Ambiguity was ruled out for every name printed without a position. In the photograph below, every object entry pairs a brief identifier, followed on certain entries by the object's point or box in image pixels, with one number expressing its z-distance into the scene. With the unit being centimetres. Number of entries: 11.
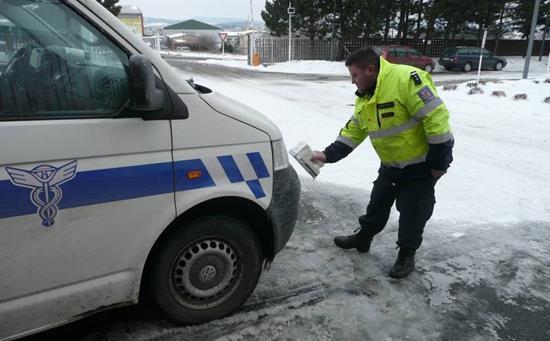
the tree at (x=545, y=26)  3367
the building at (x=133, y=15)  3214
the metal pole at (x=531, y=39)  1714
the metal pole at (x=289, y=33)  3173
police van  208
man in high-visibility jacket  307
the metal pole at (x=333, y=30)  3122
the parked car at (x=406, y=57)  2591
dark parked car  2852
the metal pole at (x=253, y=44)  3331
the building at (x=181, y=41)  6316
